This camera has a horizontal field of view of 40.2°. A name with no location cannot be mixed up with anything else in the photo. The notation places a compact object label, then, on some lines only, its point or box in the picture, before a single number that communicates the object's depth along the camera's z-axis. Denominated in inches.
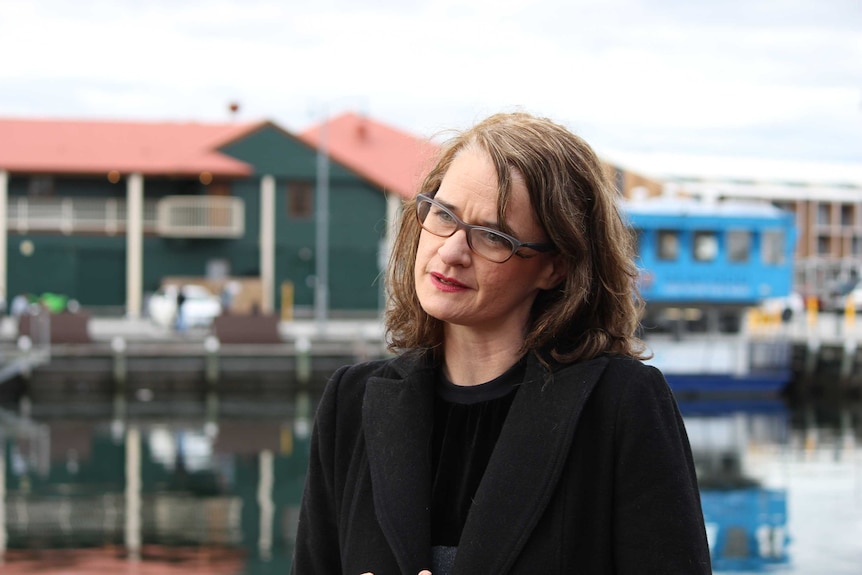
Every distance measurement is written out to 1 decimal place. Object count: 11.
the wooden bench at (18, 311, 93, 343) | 1032.8
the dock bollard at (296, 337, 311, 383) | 997.8
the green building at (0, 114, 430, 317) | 1503.4
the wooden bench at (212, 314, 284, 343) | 1074.7
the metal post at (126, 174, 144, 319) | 1502.2
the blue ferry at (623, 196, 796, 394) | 1052.5
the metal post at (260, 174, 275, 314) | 1521.9
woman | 74.0
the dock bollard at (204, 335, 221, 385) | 988.6
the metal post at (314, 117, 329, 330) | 1342.3
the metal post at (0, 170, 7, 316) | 1482.5
